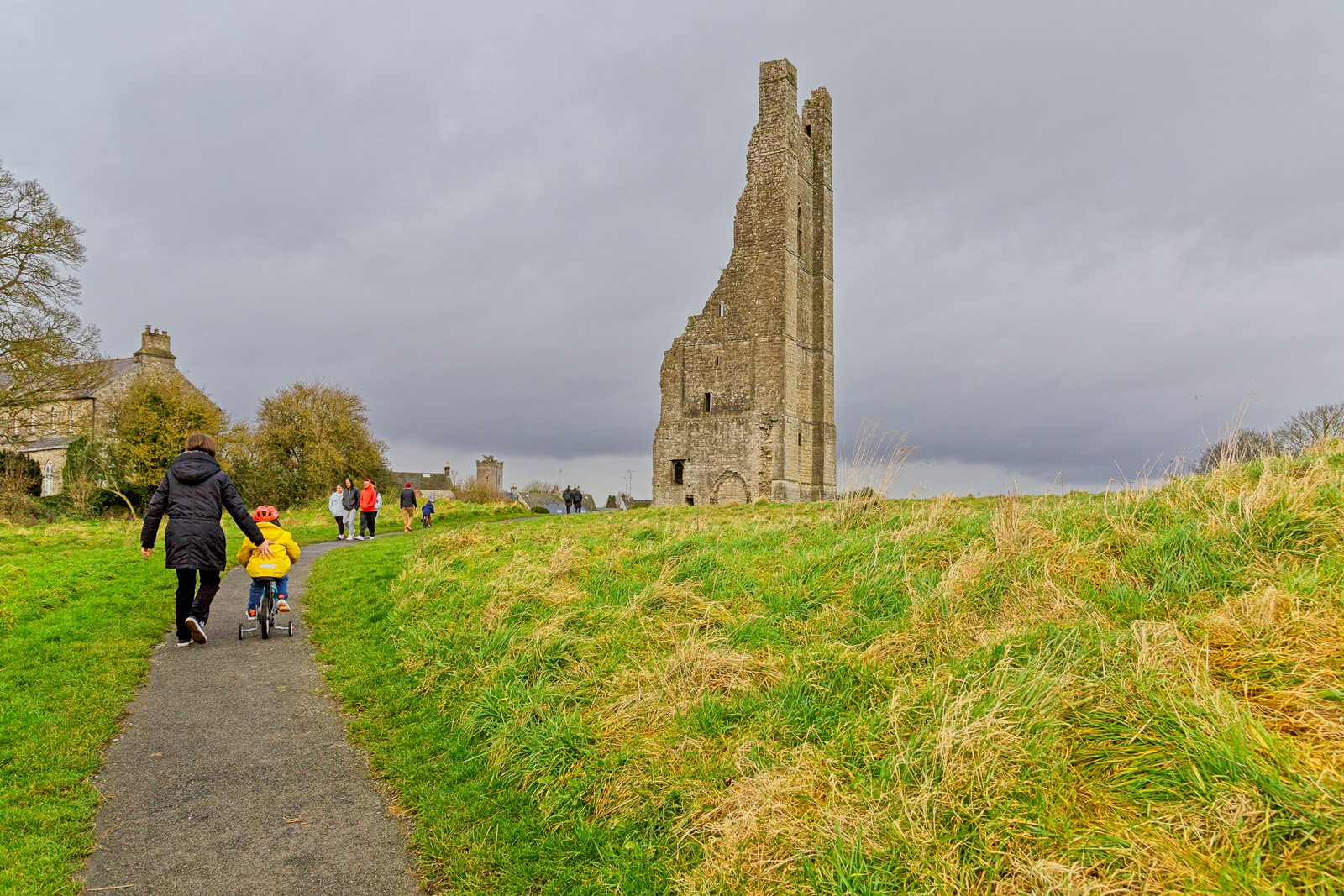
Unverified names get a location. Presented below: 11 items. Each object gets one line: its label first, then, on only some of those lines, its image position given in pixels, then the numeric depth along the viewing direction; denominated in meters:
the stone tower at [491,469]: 61.50
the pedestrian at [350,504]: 20.30
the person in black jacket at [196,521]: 7.69
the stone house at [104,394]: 35.12
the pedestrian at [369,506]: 19.69
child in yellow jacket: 8.48
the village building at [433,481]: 70.31
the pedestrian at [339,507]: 20.06
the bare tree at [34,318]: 23.42
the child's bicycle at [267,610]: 8.51
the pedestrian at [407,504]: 22.61
